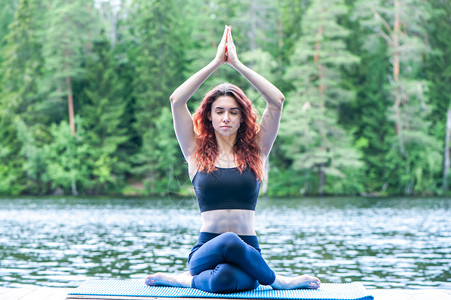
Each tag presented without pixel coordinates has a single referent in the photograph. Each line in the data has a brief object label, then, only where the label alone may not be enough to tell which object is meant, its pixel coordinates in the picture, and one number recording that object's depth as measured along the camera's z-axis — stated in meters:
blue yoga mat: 4.20
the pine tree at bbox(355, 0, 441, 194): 36.38
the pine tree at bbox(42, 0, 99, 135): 39.12
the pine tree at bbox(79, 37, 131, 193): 39.34
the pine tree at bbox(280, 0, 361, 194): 36.19
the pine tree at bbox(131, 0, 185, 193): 39.12
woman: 4.18
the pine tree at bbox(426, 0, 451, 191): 38.59
